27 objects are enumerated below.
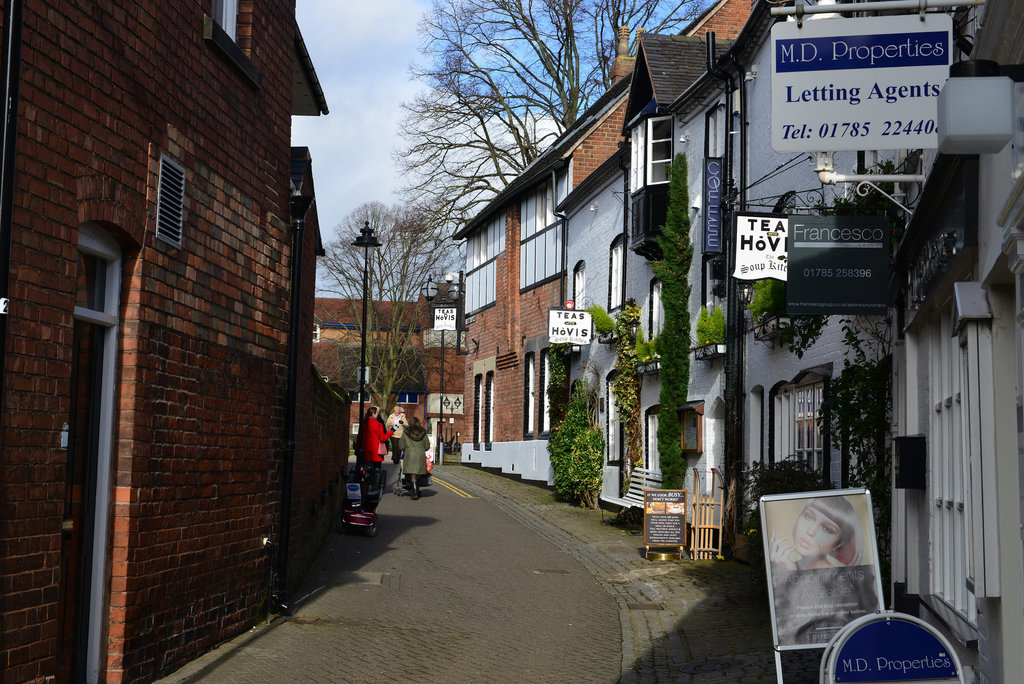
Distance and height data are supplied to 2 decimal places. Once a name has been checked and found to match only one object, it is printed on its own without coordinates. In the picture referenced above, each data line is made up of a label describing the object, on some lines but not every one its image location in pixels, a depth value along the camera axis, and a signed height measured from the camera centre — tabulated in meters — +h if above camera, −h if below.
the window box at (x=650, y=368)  20.31 +1.38
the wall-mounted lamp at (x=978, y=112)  4.41 +1.28
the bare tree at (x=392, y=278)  48.56 +6.82
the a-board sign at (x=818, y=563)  6.97 -0.69
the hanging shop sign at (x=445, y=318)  36.50 +3.87
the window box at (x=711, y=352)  17.40 +1.42
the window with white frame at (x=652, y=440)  20.98 +0.10
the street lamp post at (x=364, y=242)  20.83 +3.53
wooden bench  20.31 -0.69
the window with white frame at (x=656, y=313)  21.22 +2.42
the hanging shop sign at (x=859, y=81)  6.93 +2.24
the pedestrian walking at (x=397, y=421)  25.17 +0.44
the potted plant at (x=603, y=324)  22.61 +2.32
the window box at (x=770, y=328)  14.66 +1.55
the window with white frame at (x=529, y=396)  30.31 +1.22
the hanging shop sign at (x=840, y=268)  8.70 +1.35
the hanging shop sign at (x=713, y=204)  17.33 +3.61
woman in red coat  20.05 +0.07
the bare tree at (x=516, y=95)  36.25 +11.18
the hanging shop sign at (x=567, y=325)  24.19 +2.45
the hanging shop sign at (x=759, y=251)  12.85 +2.16
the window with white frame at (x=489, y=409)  34.34 +0.99
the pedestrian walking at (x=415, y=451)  22.67 -0.21
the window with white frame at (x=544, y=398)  28.88 +1.12
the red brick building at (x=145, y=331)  6.10 +0.69
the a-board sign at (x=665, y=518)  15.87 -0.98
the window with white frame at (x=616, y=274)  23.89 +3.53
